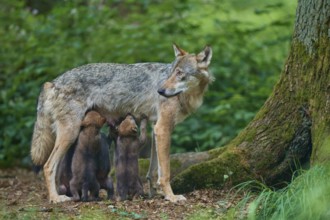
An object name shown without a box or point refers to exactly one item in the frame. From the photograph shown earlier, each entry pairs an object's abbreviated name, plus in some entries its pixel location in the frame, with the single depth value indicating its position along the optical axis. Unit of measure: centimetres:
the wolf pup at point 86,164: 1580
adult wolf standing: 1634
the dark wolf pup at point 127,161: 1566
